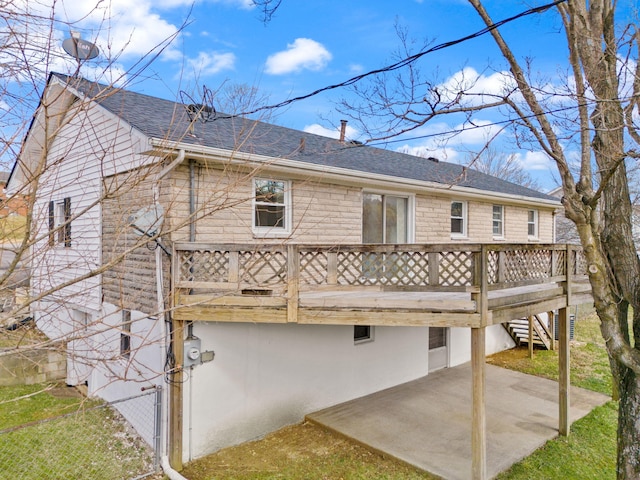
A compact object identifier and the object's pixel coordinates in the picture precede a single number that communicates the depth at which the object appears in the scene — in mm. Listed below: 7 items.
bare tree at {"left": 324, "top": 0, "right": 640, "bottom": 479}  5125
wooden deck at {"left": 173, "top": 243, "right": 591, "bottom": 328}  5148
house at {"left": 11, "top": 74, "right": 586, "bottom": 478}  5285
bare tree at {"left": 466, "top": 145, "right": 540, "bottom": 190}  30531
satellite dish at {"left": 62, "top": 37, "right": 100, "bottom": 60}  3010
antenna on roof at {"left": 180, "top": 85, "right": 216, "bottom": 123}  4746
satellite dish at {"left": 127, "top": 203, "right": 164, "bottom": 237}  4395
